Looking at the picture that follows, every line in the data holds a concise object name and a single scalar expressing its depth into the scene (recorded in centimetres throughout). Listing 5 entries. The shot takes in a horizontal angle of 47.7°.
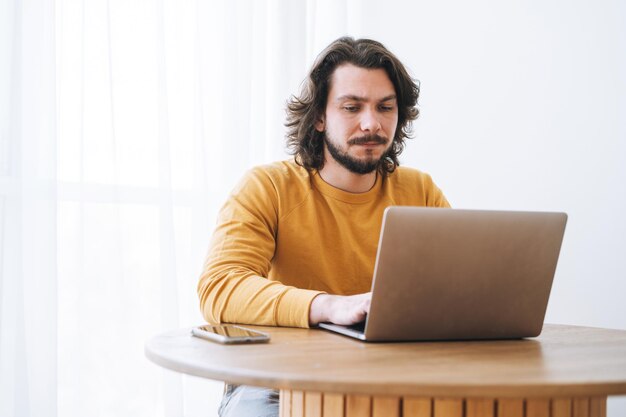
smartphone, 122
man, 154
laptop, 120
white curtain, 221
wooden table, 92
